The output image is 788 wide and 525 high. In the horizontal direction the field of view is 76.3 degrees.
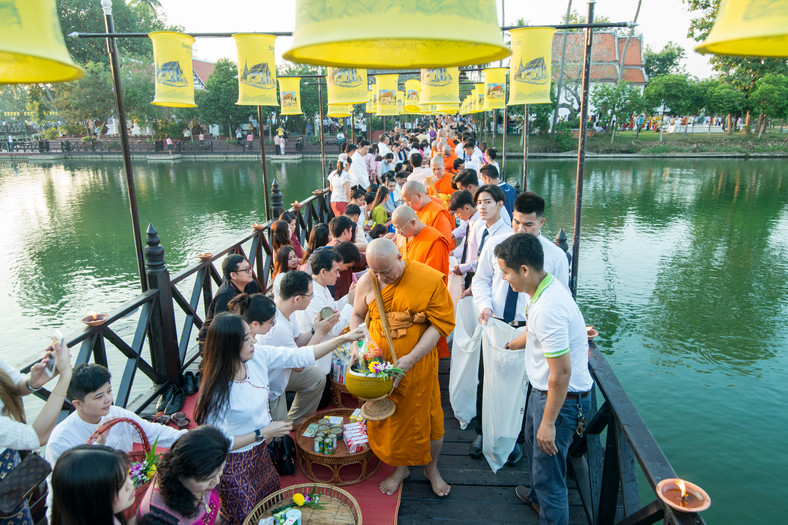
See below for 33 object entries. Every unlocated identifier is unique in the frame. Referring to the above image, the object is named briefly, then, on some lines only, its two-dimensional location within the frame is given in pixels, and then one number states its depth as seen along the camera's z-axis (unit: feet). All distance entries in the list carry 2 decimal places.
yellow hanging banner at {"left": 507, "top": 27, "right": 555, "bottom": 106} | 21.75
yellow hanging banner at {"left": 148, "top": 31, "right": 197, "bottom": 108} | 19.40
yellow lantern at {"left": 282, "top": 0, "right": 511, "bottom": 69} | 3.48
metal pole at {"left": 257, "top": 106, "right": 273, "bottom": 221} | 28.25
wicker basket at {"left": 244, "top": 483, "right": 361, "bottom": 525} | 9.01
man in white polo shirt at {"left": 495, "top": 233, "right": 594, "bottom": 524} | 8.32
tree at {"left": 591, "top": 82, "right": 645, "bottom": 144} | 103.55
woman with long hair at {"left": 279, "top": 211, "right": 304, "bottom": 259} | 20.04
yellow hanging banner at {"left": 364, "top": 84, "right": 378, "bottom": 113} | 55.46
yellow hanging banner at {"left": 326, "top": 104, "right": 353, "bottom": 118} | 38.96
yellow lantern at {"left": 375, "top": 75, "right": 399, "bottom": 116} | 39.63
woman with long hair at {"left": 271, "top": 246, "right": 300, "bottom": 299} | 14.99
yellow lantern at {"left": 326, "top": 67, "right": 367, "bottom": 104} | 30.25
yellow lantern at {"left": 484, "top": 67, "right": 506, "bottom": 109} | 39.58
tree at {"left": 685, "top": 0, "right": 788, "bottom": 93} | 87.97
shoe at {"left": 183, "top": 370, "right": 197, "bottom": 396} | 15.39
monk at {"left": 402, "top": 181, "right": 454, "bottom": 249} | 18.49
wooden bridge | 8.64
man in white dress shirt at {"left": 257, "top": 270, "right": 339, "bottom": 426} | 11.28
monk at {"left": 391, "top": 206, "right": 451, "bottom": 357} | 15.16
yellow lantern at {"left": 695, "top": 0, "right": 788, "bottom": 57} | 3.50
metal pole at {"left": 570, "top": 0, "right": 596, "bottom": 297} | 16.01
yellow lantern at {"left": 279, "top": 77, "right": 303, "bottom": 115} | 38.14
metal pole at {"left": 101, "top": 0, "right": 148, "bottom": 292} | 16.79
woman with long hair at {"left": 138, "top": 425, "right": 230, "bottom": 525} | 6.72
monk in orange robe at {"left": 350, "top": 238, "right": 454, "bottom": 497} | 10.57
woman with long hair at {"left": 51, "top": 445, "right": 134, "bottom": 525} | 5.86
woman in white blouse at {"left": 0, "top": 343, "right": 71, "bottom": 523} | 7.32
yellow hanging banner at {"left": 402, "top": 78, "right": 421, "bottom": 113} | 43.83
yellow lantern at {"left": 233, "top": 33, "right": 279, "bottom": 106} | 21.61
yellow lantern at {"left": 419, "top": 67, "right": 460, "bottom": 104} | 29.66
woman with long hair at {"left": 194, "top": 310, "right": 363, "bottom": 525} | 8.66
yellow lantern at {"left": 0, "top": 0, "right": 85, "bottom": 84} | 3.17
